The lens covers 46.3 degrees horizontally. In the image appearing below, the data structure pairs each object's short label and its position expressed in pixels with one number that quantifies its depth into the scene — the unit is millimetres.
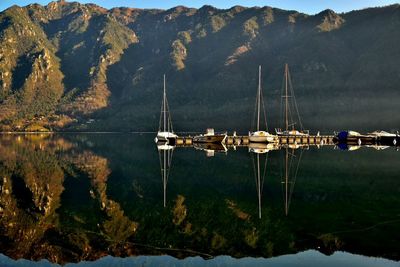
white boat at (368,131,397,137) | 132138
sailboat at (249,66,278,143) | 125431
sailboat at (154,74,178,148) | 149000
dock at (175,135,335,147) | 143125
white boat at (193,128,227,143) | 131250
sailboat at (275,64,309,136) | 143000
